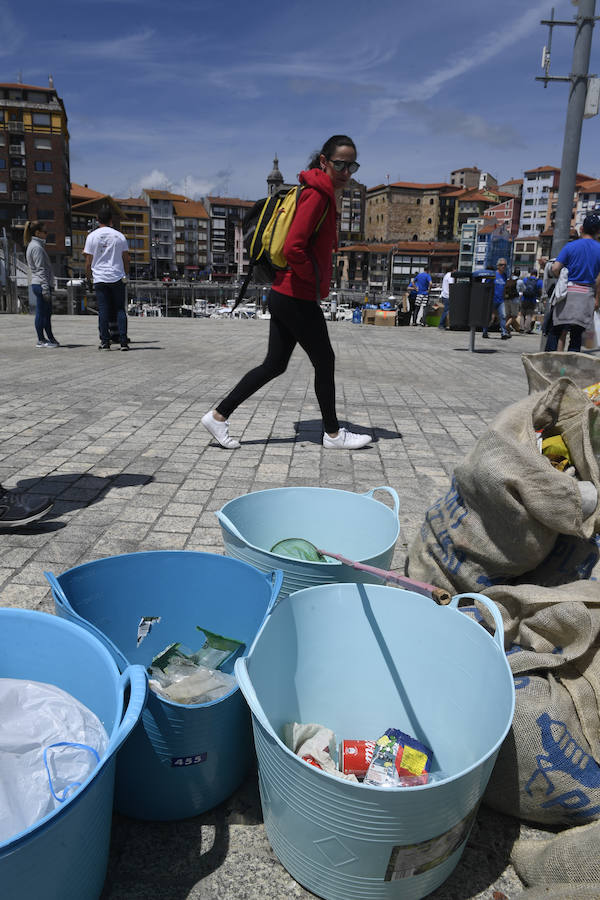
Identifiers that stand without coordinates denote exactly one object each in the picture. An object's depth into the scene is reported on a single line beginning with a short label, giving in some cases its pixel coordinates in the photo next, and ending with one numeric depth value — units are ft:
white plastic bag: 4.16
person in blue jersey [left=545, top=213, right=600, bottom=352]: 24.73
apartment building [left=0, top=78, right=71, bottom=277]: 258.37
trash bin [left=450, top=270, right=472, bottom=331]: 39.91
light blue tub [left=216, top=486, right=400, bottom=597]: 8.57
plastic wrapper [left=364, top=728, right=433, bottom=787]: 5.17
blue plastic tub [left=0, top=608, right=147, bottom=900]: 3.40
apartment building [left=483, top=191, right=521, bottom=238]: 385.91
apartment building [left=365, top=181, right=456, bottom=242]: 414.82
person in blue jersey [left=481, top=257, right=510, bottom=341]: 52.01
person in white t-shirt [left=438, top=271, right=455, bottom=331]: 53.72
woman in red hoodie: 13.12
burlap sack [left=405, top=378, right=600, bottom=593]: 6.47
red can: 5.52
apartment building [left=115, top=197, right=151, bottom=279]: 388.98
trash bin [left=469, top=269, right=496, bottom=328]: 39.37
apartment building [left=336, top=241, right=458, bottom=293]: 379.14
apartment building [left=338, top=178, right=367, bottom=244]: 442.09
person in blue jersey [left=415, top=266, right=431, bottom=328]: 65.10
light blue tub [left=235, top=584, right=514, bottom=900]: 4.05
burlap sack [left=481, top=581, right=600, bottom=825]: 5.30
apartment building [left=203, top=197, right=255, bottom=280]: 431.84
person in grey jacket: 32.14
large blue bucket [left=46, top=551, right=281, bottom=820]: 4.87
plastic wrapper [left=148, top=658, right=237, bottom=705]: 5.33
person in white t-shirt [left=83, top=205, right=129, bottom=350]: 31.07
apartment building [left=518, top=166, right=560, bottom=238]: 394.11
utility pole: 34.24
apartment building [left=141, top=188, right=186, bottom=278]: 401.08
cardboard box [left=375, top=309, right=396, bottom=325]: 69.41
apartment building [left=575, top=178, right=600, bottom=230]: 339.28
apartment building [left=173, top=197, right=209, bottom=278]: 416.67
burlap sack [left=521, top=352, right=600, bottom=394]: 8.29
